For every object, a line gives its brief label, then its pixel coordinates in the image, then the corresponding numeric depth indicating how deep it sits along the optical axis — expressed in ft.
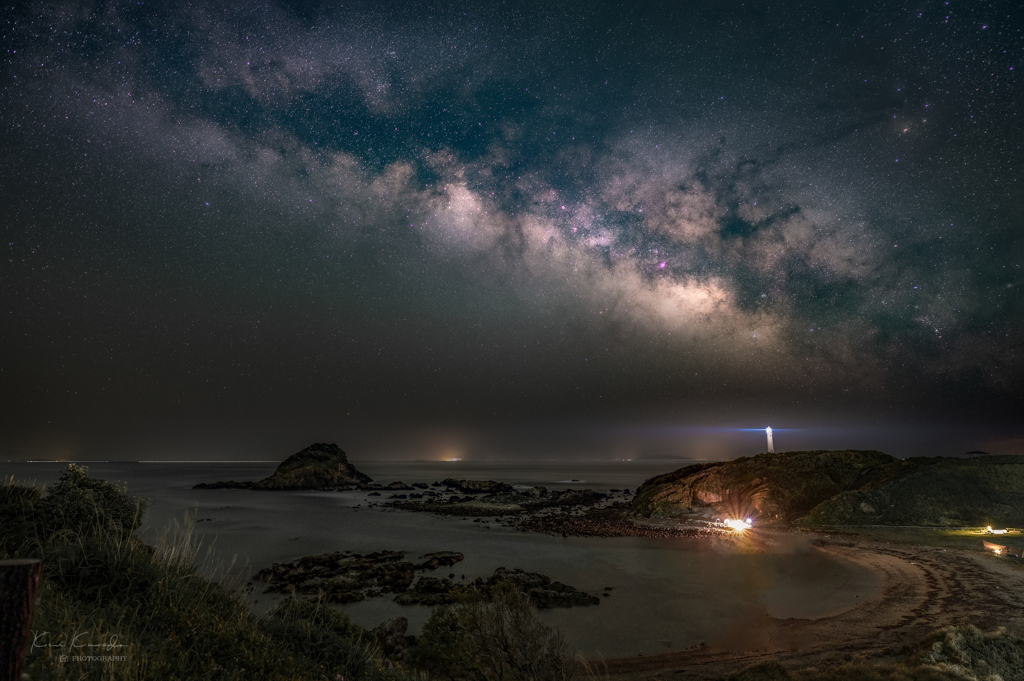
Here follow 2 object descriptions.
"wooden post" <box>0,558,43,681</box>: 7.70
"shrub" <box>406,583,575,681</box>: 30.30
